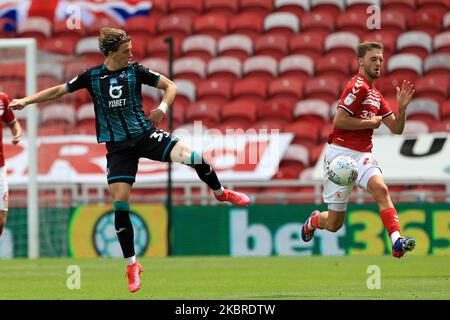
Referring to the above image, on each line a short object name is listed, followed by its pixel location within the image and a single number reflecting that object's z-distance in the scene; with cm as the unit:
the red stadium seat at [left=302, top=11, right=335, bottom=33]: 2522
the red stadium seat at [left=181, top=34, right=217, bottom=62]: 2553
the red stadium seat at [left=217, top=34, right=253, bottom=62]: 2531
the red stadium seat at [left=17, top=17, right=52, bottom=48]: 2708
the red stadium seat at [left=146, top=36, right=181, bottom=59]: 2580
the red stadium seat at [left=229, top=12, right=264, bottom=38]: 2595
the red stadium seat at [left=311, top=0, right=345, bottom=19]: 2569
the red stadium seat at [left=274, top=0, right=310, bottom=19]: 2600
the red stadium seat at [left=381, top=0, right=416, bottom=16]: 2512
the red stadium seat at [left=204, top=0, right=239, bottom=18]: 2669
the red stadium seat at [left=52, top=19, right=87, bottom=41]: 2709
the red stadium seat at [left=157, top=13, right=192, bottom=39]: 2644
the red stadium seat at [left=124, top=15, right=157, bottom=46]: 2659
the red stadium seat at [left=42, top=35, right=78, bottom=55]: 2618
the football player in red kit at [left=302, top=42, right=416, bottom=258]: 1176
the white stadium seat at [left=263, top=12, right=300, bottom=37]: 2558
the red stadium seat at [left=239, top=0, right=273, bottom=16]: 2647
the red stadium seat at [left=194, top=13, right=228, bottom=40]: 2611
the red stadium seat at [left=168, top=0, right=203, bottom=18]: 2703
